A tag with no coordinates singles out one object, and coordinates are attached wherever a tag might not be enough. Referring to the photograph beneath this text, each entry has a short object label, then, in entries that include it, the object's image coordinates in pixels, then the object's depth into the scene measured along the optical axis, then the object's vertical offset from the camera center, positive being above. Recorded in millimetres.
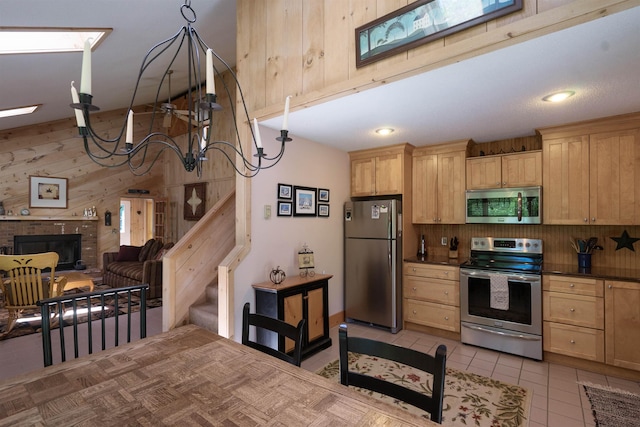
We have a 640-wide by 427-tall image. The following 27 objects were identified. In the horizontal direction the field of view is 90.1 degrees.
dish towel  3354 -804
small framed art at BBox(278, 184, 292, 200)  3510 +281
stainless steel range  3215 -874
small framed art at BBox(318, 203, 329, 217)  4078 +86
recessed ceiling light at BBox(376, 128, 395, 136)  3506 +955
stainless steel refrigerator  3996 -601
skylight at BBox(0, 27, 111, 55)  2906 +1696
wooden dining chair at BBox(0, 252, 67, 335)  3717 -767
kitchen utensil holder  3326 -465
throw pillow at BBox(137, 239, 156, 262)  6613 -702
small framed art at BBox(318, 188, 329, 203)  4077 +280
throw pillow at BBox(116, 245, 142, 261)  6754 -768
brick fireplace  6547 -267
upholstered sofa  5641 -941
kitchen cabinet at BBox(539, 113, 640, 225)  3008 +436
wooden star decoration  3189 -257
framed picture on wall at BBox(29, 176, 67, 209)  6840 +563
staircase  3312 -1024
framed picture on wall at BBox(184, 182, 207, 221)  7321 +393
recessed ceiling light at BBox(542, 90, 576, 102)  2488 +960
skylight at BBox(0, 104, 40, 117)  4931 +1715
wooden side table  3074 -913
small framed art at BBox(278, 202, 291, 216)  3516 +91
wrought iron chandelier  1032 +412
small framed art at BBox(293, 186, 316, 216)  3727 +187
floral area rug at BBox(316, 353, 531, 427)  2297 -1457
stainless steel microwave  3486 +116
